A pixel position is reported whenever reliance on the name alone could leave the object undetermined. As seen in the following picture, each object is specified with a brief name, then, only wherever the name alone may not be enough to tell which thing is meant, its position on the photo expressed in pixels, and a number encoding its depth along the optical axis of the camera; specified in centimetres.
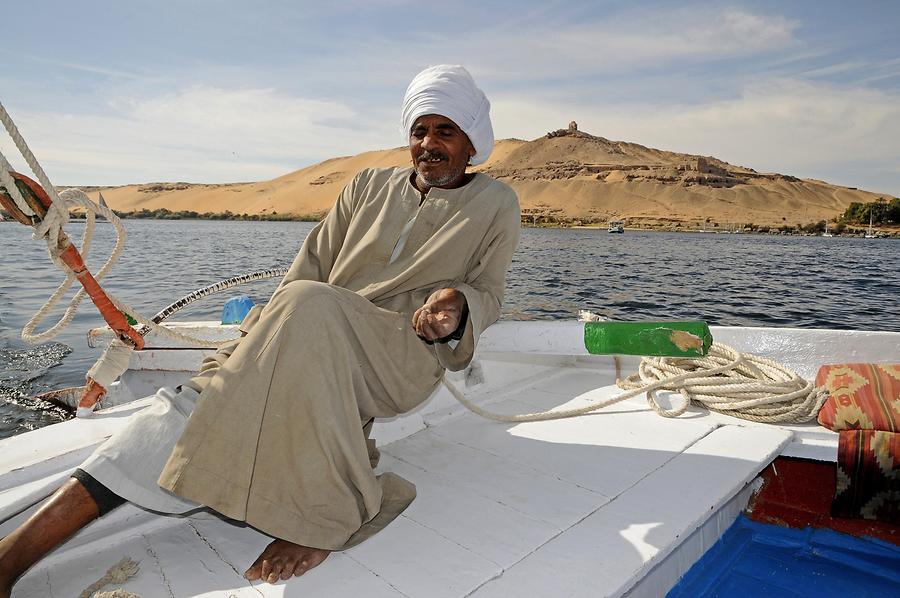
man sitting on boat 133
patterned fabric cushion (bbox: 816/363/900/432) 204
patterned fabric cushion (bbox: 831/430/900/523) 192
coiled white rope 228
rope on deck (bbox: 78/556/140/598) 133
